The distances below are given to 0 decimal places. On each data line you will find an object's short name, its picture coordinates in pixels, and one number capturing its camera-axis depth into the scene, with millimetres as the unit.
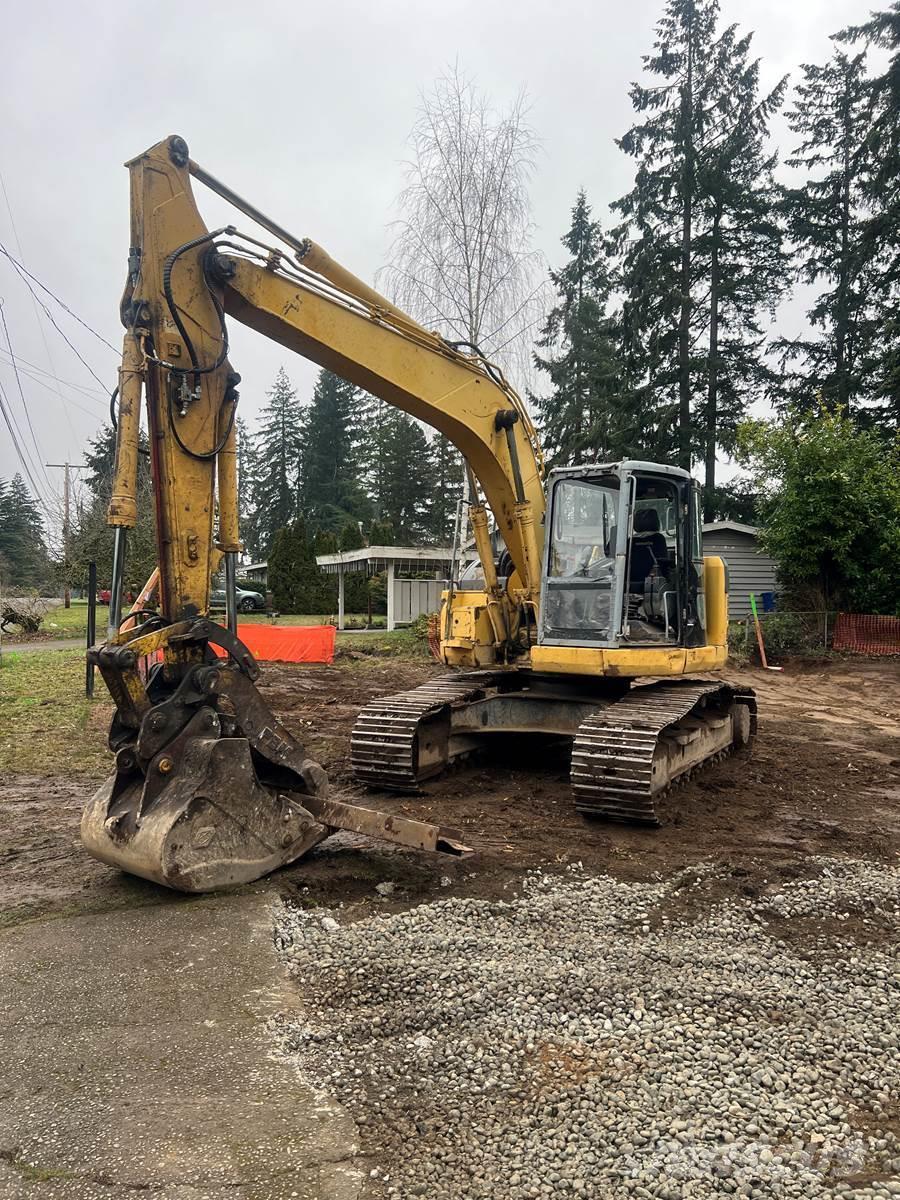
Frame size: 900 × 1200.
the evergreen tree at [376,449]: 46125
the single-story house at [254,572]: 49481
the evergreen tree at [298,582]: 36344
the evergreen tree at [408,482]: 45125
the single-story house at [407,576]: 26156
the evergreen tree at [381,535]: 34906
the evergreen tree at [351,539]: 38156
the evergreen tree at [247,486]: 57812
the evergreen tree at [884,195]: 23234
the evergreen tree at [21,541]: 42884
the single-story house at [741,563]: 23609
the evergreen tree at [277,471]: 56062
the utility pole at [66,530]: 30567
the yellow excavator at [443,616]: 4551
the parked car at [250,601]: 36062
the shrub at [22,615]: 23281
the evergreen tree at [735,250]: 26688
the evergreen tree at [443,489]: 41062
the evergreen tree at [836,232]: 26438
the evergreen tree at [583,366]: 27359
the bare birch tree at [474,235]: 20656
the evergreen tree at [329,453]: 51594
